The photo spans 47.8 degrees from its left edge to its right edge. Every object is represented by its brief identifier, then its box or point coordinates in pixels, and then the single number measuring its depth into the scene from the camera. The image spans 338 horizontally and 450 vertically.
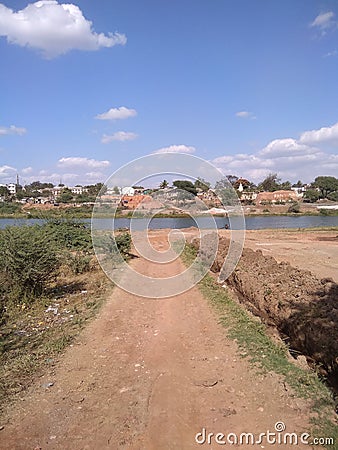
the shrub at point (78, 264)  12.08
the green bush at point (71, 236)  13.23
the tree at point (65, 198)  57.71
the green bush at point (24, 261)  7.89
